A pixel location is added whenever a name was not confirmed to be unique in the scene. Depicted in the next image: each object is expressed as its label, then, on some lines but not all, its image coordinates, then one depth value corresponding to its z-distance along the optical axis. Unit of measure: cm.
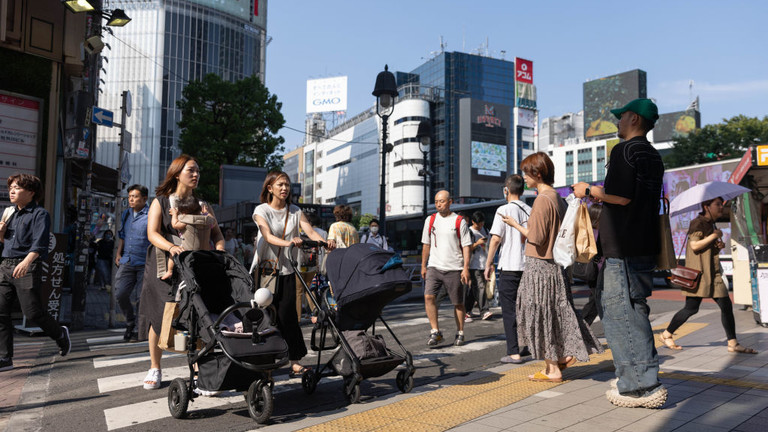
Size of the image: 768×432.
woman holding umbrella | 639
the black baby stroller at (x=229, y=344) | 359
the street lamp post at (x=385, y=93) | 1576
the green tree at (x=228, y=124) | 3491
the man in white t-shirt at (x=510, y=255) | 587
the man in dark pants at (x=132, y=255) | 745
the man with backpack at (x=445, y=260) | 682
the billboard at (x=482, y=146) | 9162
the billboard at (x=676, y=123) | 9162
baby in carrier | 453
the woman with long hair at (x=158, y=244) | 448
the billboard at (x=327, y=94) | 10544
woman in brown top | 469
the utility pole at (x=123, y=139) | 1172
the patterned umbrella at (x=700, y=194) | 695
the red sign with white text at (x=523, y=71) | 10756
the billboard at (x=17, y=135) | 1053
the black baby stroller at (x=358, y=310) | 418
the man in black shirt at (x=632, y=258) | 384
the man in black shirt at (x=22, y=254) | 513
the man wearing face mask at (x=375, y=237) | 1220
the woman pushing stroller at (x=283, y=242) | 482
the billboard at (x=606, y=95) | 10794
